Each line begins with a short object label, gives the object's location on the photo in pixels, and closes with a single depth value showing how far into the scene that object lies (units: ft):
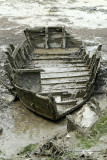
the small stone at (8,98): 32.12
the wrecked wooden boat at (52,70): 27.45
